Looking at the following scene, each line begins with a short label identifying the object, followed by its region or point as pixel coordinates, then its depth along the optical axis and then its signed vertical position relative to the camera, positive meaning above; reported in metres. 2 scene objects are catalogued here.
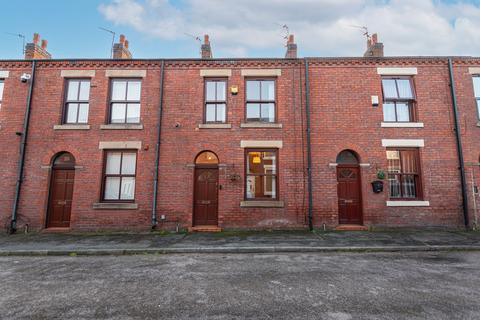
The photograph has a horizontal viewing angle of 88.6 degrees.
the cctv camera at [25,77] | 9.95 +4.48
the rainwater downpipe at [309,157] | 9.31 +1.32
